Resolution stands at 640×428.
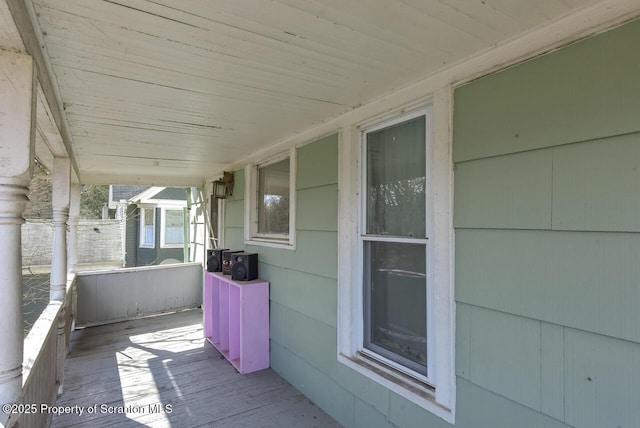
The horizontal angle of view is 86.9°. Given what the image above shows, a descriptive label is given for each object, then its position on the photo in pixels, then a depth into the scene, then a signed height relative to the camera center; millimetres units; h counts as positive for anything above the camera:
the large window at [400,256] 1727 -215
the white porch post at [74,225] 4445 -82
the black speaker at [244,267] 3572 -502
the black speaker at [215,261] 4277 -524
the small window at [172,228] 9539 -246
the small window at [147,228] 9781 -251
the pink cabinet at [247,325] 3372 -1074
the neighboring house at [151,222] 9172 -81
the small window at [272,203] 3275 +185
